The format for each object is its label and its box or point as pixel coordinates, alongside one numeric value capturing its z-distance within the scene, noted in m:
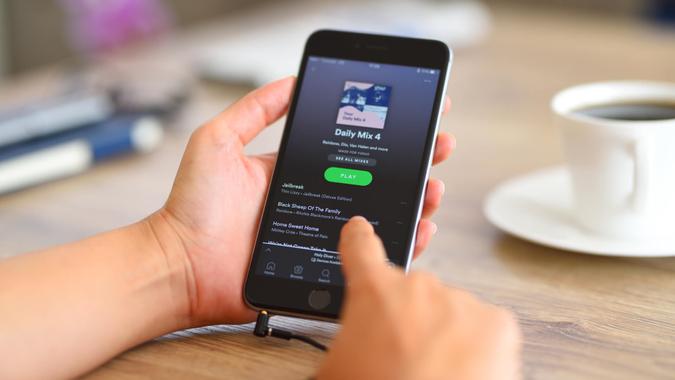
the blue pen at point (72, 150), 1.03
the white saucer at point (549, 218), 0.77
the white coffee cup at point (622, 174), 0.75
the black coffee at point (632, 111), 0.84
